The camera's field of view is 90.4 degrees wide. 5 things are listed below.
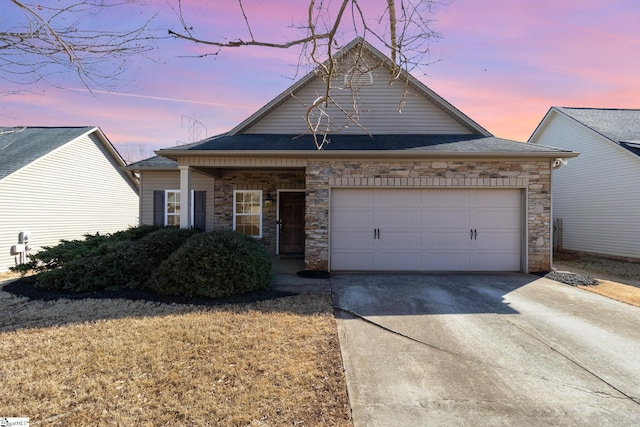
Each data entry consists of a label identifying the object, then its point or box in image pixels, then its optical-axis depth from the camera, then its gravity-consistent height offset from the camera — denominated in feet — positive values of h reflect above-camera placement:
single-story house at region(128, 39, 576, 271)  26.43 +1.29
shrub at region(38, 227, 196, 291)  20.54 -3.72
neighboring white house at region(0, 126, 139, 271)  36.11 +3.04
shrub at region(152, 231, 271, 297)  19.23 -3.67
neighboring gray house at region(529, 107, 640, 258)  36.06 +4.47
